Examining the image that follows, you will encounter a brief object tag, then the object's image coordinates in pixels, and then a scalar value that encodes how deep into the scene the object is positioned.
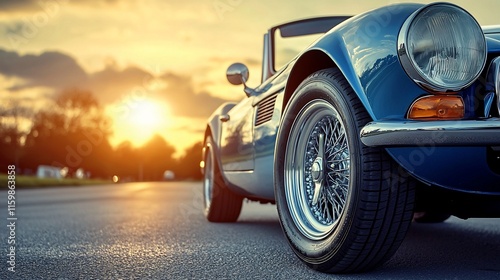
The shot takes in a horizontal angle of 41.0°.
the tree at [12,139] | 56.67
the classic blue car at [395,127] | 2.58
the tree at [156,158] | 113.82
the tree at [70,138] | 60.81
